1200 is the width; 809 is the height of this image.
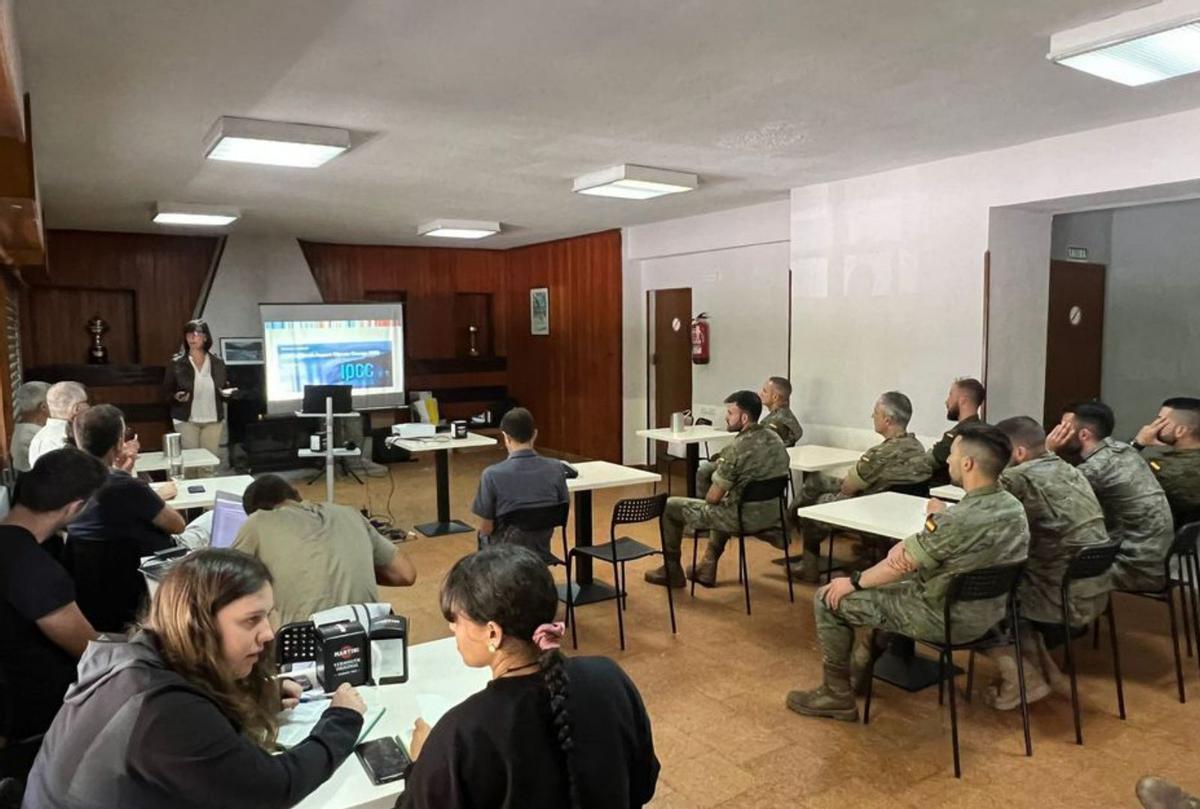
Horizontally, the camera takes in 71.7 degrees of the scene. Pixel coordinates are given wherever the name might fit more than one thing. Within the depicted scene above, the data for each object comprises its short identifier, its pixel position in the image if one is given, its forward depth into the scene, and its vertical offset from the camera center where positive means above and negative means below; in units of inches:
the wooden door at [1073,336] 239.9 -2.0
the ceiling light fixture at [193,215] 279.7 +41.5
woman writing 54.5 -26.1
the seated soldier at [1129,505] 147.5 -31.8
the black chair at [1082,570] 127.1 -37.2
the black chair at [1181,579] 140.6 -44.4
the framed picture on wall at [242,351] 362.3 -7.0
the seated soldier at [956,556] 118.4 -32.5
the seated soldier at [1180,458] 164.9 -25.9
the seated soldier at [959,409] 196.5 -19.1
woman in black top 54.4 -26.2
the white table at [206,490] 168.1 -33.4
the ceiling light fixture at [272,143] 167.0 +40.1
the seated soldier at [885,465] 189.0 -30.8
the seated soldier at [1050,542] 134.2 -34.4
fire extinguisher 323.3 -3.3
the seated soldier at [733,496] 187.2 -37.2
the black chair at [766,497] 181.5 -36.7
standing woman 286.4 -18.5
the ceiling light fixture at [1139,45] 114.8 +41.9
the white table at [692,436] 251.7 -32.2
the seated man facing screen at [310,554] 101.8 -27.2
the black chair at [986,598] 117.6 -38.6
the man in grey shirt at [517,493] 158.6 -30.7
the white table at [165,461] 197.2 -31.0
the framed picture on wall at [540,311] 409.1 +10.8
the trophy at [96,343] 353.4 -3.1
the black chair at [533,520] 157.5 -35.7
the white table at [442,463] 243.6 -40.1
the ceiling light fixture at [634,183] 220.8 +41.0
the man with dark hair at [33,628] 88.4 -31.4
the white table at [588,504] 180.4 -39.3
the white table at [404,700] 63.9 -35.2
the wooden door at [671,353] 341.1 -8.8
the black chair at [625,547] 166.4 -44.6
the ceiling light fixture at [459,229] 326.0 +42.1
